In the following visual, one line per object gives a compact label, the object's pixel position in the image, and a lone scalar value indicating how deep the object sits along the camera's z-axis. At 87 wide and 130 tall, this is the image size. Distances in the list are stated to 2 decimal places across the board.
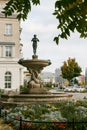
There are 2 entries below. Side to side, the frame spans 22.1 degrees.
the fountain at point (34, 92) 11.95
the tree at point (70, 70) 44.76
